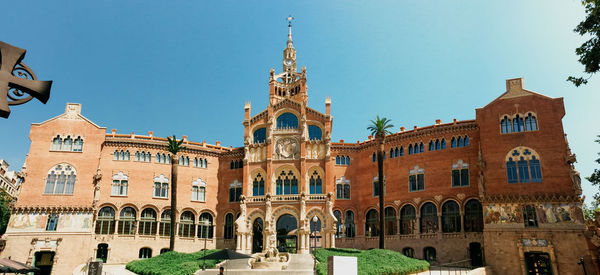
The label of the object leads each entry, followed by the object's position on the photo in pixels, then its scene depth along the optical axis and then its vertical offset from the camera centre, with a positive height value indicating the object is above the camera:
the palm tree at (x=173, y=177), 45.28 +5.04
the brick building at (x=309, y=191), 38.47 +3.75
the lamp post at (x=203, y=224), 51.97 +0.29
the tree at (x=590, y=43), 20.23 +8.53
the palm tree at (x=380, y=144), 42.84 +8.48
